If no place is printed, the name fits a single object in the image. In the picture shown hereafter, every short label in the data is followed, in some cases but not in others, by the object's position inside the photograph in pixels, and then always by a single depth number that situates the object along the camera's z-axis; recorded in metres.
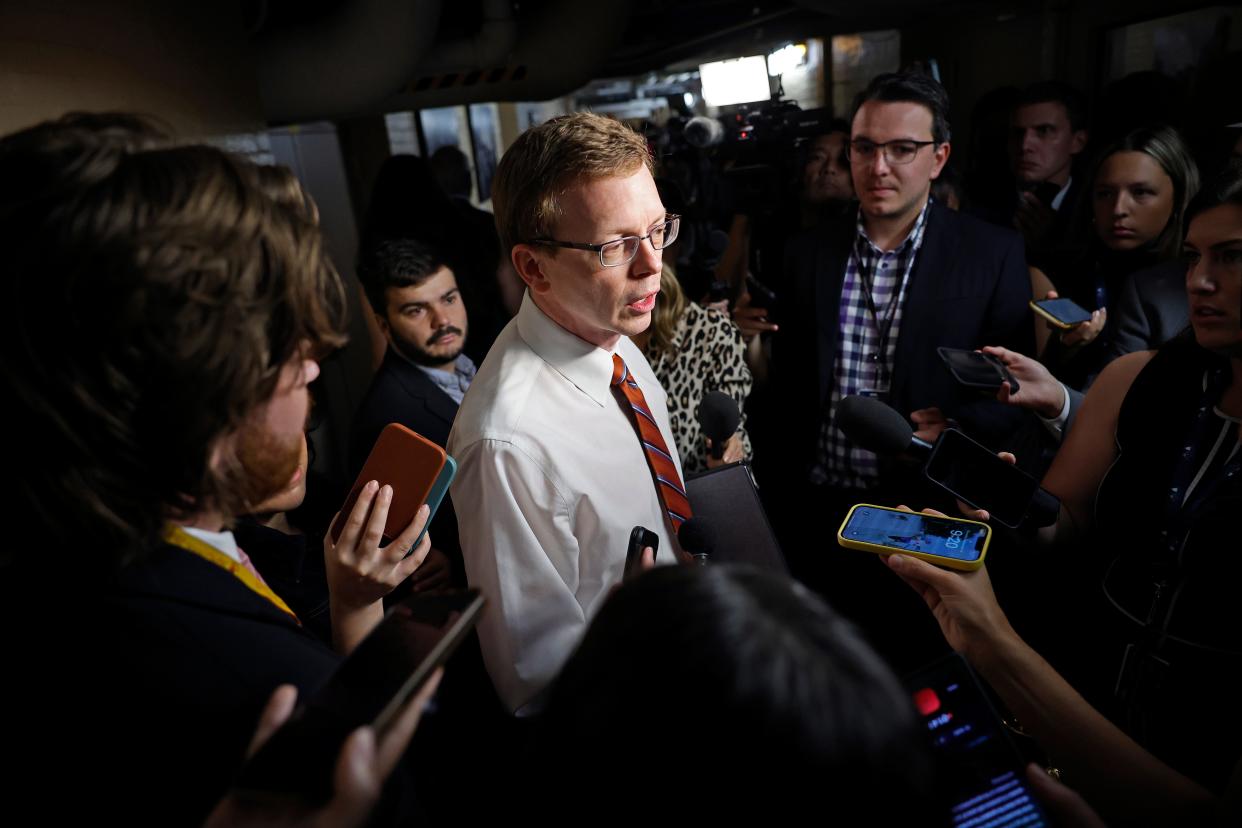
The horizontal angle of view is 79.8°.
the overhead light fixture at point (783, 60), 3.03
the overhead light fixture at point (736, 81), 3.04
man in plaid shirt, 2.29
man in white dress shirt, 1.31
